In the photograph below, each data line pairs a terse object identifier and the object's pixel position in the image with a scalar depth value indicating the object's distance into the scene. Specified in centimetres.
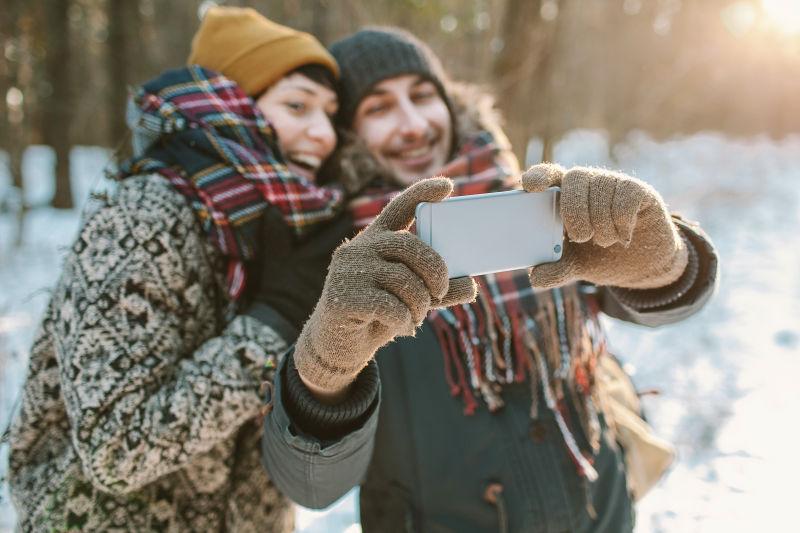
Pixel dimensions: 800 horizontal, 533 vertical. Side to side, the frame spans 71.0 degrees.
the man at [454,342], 99
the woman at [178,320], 122
